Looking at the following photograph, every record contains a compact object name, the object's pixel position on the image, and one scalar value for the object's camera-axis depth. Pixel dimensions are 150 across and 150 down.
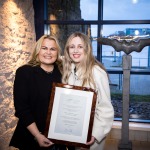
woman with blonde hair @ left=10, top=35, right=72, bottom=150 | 1.44
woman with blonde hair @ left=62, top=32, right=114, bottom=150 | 1.43
